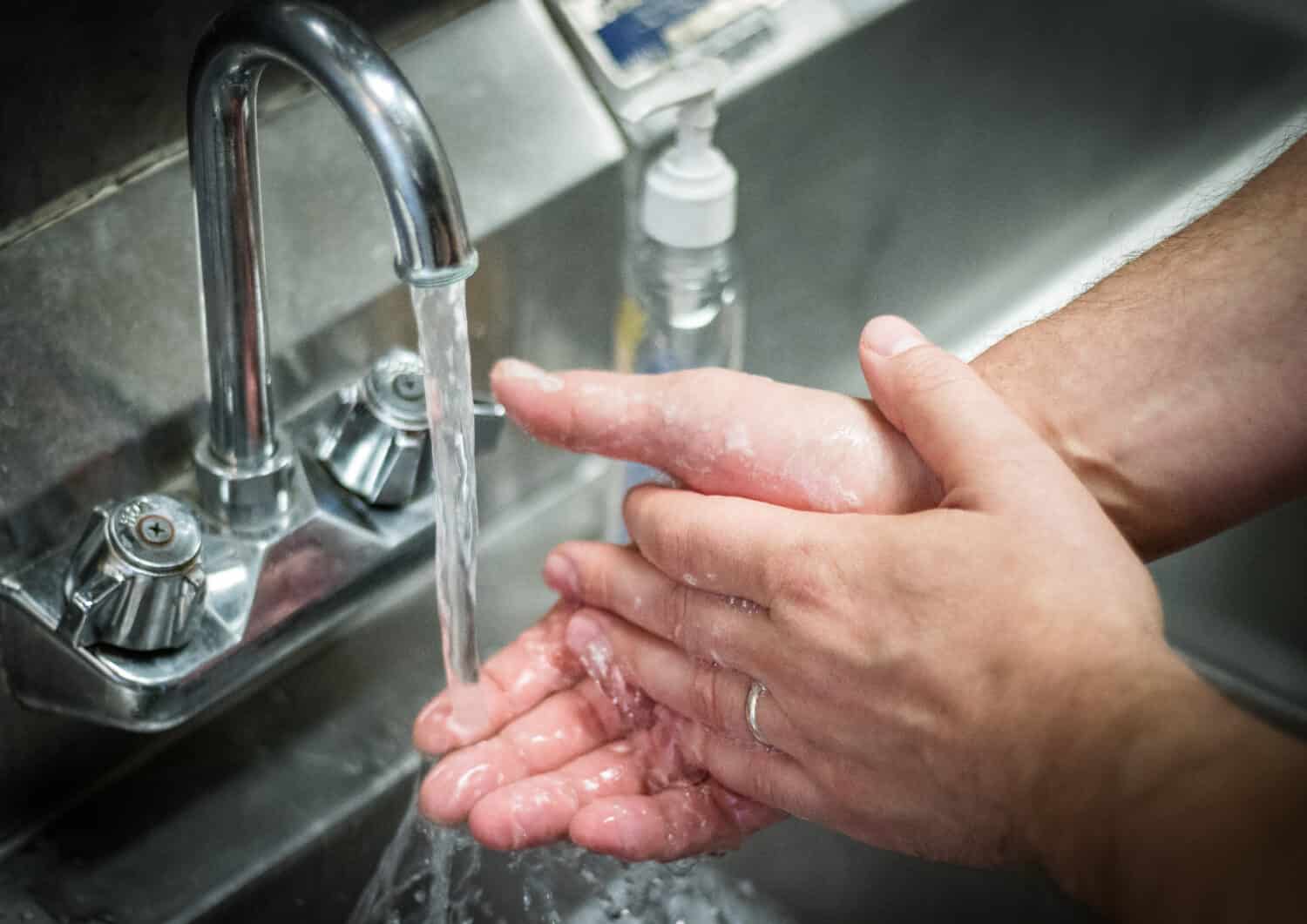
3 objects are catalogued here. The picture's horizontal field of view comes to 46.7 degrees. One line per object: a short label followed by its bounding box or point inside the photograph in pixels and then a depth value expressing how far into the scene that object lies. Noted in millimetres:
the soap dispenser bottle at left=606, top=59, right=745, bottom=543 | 738
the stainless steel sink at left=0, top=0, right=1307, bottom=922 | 750
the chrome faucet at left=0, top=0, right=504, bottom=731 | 482
